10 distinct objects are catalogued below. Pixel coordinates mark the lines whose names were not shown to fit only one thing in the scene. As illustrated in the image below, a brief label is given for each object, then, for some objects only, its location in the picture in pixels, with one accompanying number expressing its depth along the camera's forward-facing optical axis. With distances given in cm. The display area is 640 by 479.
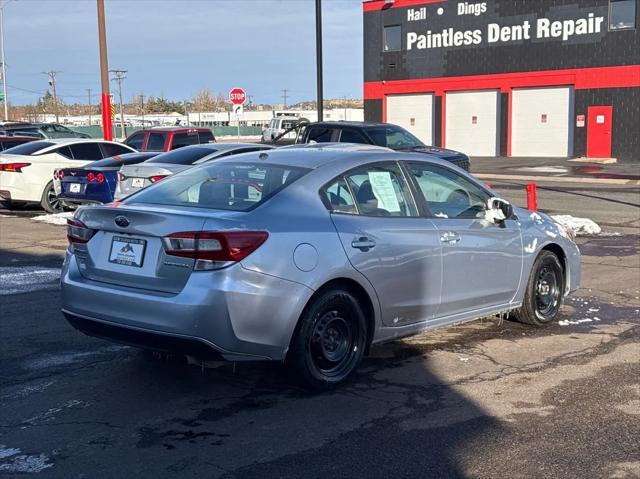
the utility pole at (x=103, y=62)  2483
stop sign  2845
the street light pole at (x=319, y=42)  2309
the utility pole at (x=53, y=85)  8950
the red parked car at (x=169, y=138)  2048
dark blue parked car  1494
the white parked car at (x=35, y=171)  1706
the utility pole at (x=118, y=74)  7719
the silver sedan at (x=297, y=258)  508
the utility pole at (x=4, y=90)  6670
